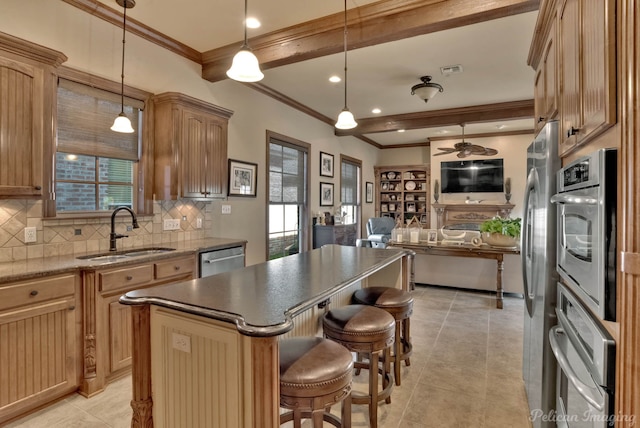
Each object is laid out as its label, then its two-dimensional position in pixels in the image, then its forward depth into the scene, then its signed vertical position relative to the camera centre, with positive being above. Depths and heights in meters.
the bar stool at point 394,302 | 2.39 -0.66
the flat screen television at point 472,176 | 8.01 +0.89
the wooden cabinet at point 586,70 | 0.96 +0.51
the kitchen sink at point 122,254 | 2.68 -0.37
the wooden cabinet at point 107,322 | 2.37 -0.81
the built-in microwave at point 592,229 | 0.92 -0.05
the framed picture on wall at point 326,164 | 6.46 +0.93
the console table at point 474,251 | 4.50 -0.56
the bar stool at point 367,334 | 1.91 -0.70
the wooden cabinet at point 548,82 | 1.87 +0.84
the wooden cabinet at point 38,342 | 2.02 -0.84
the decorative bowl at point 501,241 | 4.67 -0.40
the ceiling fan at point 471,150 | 6.01 +1.13
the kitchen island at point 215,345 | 1.19 -0.53
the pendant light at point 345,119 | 2.84 +0.79
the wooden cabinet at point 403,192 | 9.32 +0.57
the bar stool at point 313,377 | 1.36 -0.68
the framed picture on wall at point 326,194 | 6.45 +0.34
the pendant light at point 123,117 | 2.71 +0.77
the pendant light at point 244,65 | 2.10 +0.92
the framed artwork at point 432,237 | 5.14 -0.39
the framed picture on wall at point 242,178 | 4.24 +0.44
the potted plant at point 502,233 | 4.67 -0.29
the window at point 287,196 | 5.14 +0.25
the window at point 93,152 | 2.73 +0.52
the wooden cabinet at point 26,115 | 2.17 +0.65
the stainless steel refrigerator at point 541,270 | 1.61 -0.30
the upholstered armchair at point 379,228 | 7.66 -0.39
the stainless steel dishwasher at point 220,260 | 3.21 -0.49
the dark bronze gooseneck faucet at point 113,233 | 2.84 -0.18
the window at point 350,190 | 7.43 +0.52
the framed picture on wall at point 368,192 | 8.82 +0.53
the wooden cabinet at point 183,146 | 3.30 +0.66
